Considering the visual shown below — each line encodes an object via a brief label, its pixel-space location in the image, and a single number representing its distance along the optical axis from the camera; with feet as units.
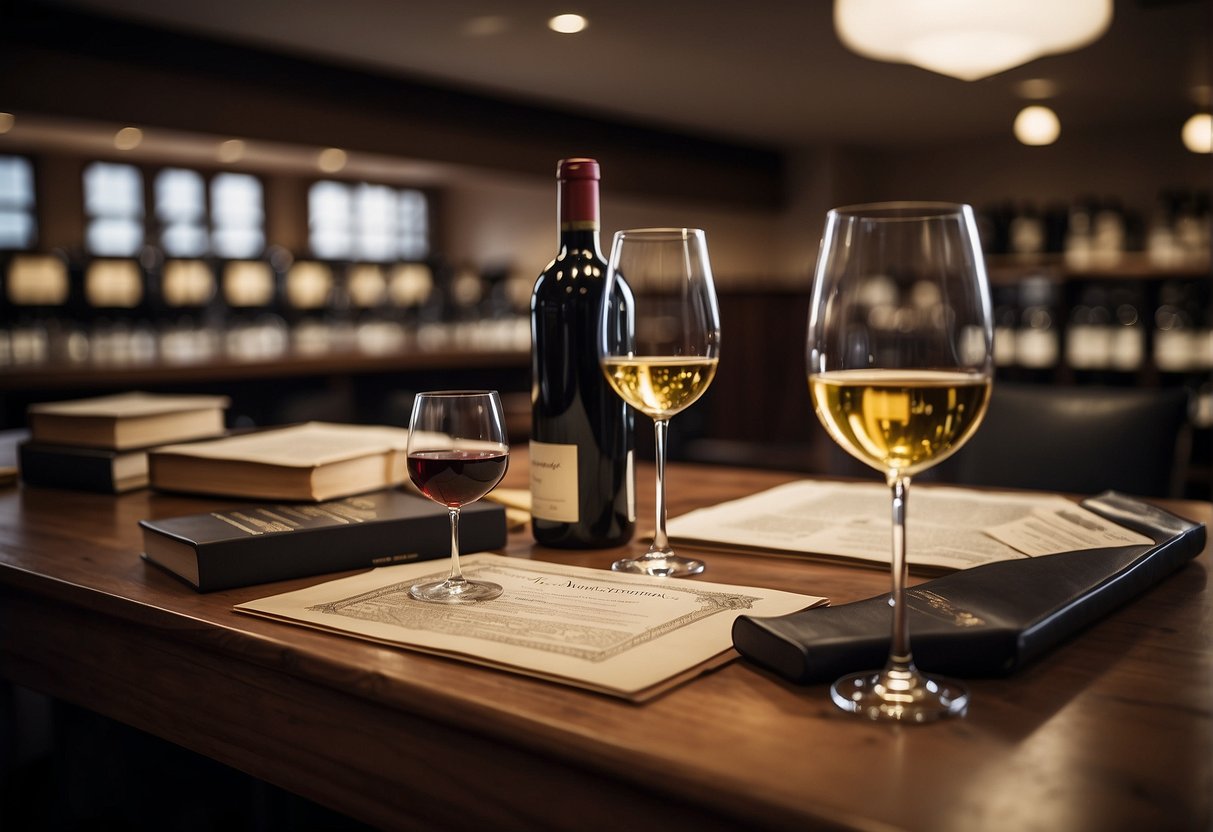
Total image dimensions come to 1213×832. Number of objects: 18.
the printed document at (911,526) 2.91
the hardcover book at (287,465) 3.67
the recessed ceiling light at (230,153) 28.27
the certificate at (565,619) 2.06
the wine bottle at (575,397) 3.12
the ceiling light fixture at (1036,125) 14.73
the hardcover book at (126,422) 4.52
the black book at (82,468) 4.40
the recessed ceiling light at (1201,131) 16.35
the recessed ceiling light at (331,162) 28.92
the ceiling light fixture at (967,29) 7.64
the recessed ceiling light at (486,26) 13.56
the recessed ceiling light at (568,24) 13.64
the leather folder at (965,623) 1.97
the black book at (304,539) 2.78
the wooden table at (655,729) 1.54
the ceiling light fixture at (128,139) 26.53
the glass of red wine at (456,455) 2.57
